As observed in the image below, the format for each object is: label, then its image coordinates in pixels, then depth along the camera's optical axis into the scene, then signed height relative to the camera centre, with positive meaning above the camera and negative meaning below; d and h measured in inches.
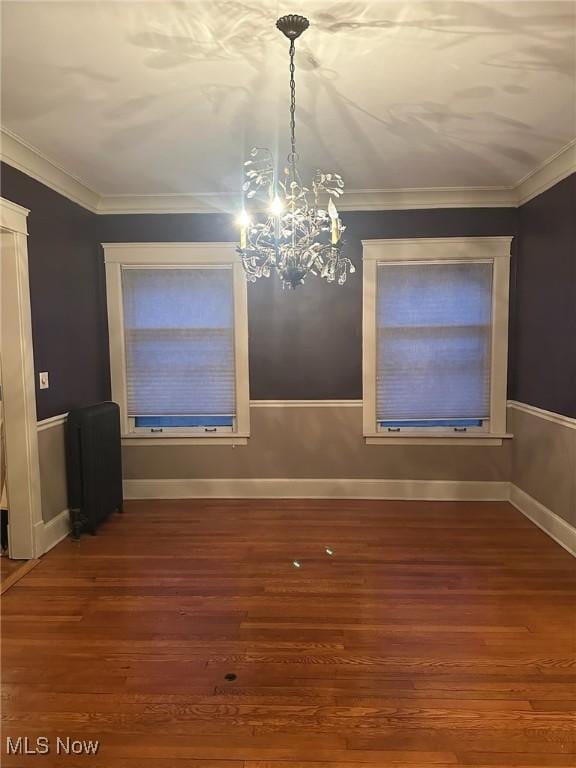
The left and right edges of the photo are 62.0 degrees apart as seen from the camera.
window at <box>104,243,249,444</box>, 167.9 +5.5
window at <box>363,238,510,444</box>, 163.5 +3.5
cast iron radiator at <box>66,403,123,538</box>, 141.8 -35.3
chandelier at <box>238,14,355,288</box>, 83.5 +20.1
